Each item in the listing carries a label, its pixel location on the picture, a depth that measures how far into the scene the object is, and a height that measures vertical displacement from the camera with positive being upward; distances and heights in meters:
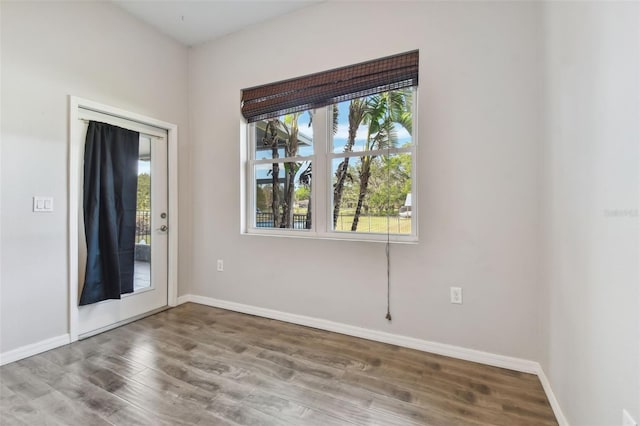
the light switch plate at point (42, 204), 2.21 +0.06
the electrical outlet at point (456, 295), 2.18 -0.61
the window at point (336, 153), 2.48 +0.56
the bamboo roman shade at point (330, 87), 2.38 +1.13
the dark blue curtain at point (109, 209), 2.53 +0.03
